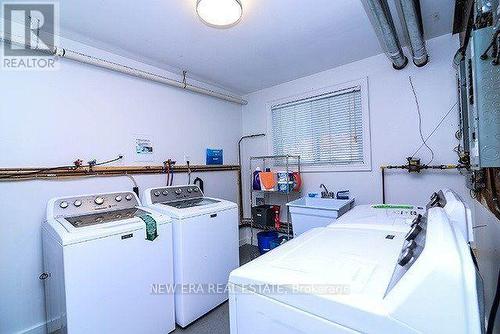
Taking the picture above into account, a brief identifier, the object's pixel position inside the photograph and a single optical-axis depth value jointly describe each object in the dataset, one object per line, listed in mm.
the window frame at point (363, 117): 2566
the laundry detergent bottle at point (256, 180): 3153
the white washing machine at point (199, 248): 1894
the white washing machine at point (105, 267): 1403
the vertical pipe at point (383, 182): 2447
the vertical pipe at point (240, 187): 3576
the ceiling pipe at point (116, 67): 1832
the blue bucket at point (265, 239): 2950
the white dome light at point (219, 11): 1540
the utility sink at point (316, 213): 2137
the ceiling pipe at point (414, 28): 1459
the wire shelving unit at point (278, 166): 3016
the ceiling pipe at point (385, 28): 1416
